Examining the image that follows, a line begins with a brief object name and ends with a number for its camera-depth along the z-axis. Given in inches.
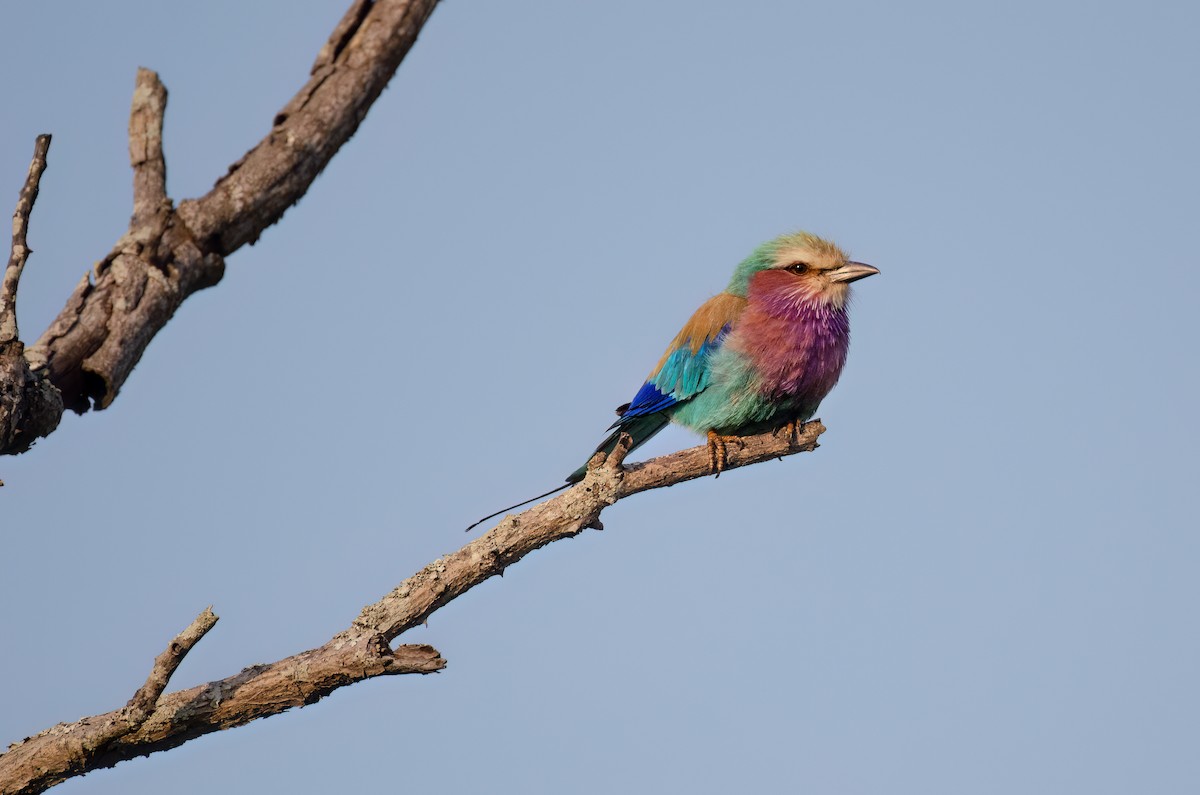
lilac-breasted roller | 505.0
